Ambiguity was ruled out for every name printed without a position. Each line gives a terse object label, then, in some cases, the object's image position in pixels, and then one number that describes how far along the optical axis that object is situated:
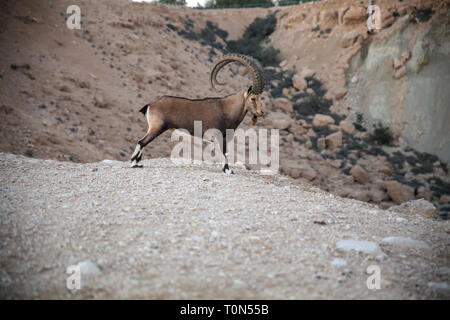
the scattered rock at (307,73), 25.03
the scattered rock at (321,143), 18.52
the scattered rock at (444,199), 14.60
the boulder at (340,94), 22.78
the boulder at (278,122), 19.72
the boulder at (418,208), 8.27
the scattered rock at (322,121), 20.44
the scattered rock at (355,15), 24.09
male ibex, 7.92
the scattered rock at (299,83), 24.06
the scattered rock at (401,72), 20.36
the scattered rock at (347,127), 20.09
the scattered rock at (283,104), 22.00
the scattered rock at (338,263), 3.52
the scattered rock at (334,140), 18.56
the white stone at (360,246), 3.84
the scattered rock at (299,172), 15.27
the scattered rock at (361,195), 14.18
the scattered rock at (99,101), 15.52
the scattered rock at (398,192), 14.26
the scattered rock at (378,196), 14.30
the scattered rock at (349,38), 24.05
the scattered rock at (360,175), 15.74
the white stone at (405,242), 4.15
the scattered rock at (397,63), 20.62
